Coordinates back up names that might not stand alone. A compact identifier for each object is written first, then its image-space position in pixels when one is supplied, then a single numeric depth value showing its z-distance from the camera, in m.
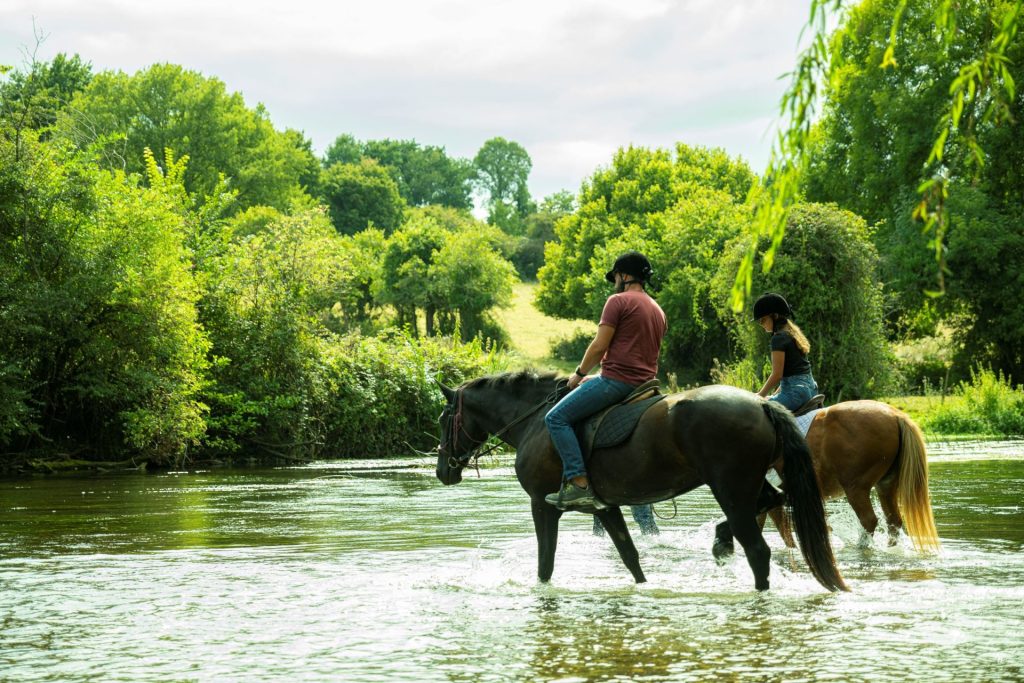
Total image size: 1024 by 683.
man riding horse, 8.97
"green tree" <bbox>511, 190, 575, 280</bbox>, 104.69
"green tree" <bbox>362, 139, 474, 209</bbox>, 136.38
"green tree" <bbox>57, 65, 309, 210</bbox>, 72.56
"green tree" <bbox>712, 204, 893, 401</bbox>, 31.59
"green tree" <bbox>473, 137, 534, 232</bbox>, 138.88
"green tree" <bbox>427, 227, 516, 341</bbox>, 68.38
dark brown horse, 8.42
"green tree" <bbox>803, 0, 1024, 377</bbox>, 44.09
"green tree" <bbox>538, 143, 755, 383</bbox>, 54.28
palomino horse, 10.55
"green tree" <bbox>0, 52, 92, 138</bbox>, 24.73
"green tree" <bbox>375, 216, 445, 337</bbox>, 68.75
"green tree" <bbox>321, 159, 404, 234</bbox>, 101.31
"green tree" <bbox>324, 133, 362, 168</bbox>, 133.25
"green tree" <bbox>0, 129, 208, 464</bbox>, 23.66
